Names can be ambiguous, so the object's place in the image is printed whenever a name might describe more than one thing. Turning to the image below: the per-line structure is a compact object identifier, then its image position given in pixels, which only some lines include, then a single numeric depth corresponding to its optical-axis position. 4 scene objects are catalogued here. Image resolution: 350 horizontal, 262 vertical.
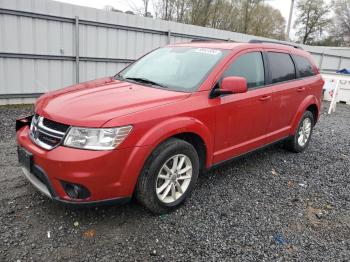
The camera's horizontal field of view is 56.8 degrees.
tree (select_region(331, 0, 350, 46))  44.25
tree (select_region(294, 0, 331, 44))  43.22
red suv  2.75
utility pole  21.52
